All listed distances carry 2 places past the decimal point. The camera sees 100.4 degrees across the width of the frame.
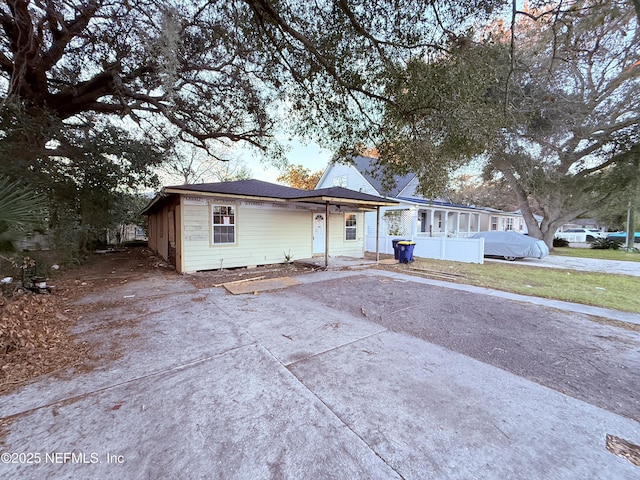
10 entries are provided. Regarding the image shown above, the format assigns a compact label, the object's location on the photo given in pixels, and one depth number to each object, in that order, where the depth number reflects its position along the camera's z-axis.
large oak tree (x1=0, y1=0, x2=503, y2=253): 4.83
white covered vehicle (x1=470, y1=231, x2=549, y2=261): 12.80
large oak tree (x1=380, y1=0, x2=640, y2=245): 4.69
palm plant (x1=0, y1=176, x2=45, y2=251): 3.09
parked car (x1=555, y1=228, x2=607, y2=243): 27.54
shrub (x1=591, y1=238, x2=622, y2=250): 18.66
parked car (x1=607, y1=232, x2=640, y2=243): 21.44
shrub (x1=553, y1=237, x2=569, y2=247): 20.48
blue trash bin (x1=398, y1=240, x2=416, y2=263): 11.27
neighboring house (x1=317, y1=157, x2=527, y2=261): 14.85
